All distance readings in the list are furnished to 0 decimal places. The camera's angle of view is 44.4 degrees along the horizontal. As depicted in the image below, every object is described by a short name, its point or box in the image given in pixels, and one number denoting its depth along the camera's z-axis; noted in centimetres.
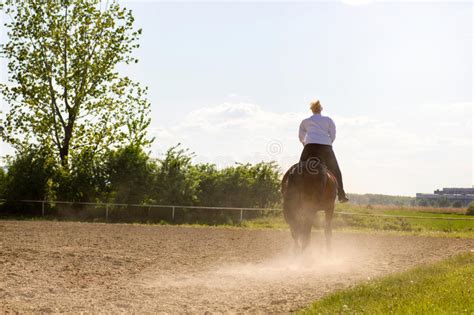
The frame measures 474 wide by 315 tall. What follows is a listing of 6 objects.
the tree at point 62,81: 3406
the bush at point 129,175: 2995
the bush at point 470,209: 5406
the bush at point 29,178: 3067
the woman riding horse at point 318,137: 1266
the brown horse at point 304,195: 1218
